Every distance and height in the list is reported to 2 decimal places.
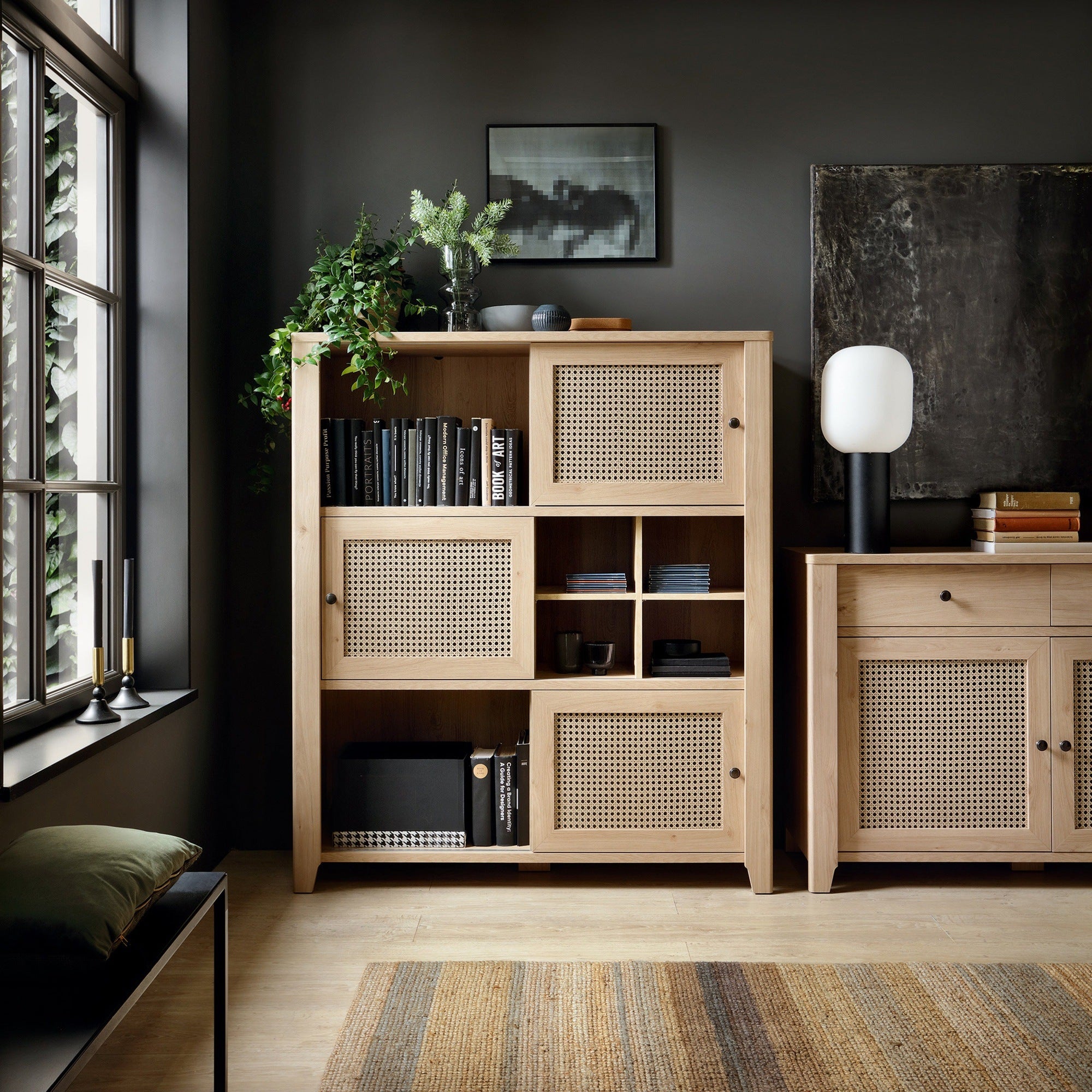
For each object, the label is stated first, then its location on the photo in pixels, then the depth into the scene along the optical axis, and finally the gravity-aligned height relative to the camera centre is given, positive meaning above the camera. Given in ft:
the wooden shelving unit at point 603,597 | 8.54 -0.64
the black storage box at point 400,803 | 8.77 -2.42
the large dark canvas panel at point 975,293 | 9.59 +2.42
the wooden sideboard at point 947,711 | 8.48 -1.57
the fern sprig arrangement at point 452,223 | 8.78 +2.90
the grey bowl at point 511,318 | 8.95 +2.05
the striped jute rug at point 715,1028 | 5.72 -3.21
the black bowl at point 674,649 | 8.95 -1.05
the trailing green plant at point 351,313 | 8.38 +2.01
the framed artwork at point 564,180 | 9.64 +3.60
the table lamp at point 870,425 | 8.57 +0.99
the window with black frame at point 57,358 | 6.70 +1.41
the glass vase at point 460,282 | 8.93 +2.40
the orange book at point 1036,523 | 8.73 +0.10
